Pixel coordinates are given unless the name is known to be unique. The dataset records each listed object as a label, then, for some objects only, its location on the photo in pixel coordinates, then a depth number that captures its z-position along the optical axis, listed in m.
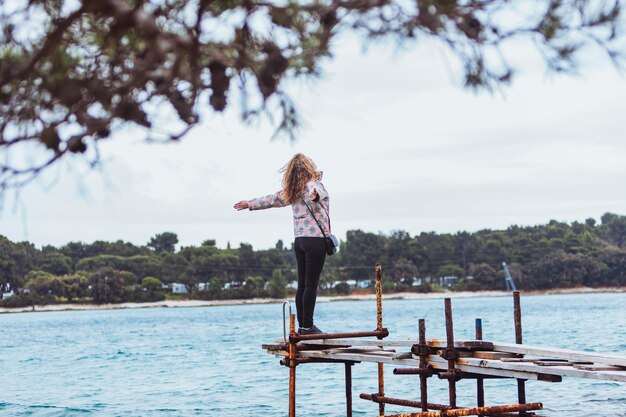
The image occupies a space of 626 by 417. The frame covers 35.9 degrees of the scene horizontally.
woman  10.04
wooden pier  8.93
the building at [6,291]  101.28
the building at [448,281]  126.88
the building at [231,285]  121.24
